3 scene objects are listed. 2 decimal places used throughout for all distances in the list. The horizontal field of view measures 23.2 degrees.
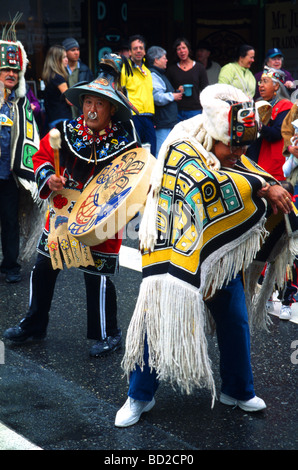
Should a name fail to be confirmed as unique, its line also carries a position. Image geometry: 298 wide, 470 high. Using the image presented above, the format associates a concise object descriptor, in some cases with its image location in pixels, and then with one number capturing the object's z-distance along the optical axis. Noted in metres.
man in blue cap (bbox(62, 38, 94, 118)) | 9.28
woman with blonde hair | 8.84
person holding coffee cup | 9.94
